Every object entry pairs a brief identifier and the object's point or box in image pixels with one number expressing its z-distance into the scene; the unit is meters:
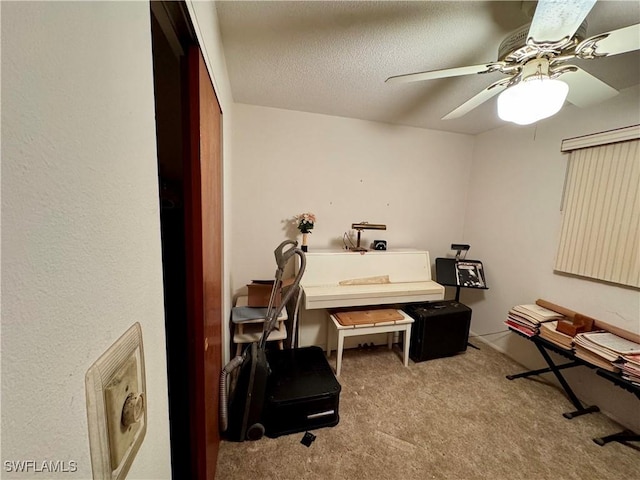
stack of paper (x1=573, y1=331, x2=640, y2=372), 1.55
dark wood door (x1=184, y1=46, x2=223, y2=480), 0.95
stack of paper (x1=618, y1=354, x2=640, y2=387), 1.44
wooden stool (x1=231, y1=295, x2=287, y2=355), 1.94
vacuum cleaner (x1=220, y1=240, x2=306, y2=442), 1.49
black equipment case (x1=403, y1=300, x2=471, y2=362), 2.40
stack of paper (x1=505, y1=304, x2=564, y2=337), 2.02
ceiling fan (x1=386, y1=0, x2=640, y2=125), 0.91
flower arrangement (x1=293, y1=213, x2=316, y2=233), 2.42
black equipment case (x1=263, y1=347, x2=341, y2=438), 1.58
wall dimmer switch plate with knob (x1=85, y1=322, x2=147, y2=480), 0.32
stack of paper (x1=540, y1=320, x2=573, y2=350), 1.80
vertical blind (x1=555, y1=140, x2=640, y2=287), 1.74
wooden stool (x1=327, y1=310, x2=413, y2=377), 2.15
